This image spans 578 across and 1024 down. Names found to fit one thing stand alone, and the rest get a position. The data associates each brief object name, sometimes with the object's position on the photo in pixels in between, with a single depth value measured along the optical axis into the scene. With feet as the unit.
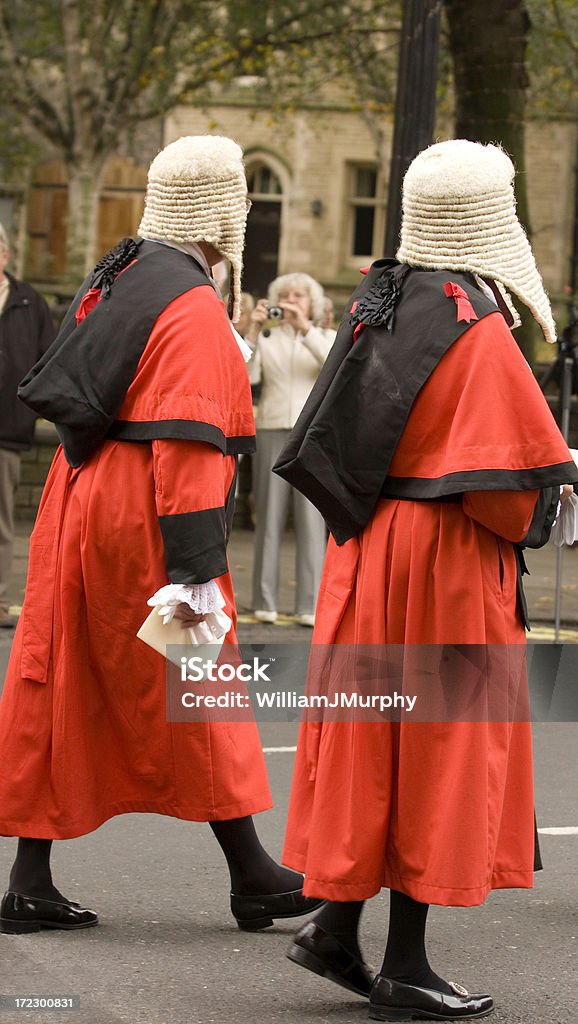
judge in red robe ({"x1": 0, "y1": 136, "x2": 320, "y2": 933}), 27.14
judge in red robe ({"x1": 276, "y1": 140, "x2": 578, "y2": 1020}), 24.14
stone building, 239.30
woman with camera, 63.00
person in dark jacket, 59.21
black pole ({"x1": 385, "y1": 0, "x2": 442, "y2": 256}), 60.80
